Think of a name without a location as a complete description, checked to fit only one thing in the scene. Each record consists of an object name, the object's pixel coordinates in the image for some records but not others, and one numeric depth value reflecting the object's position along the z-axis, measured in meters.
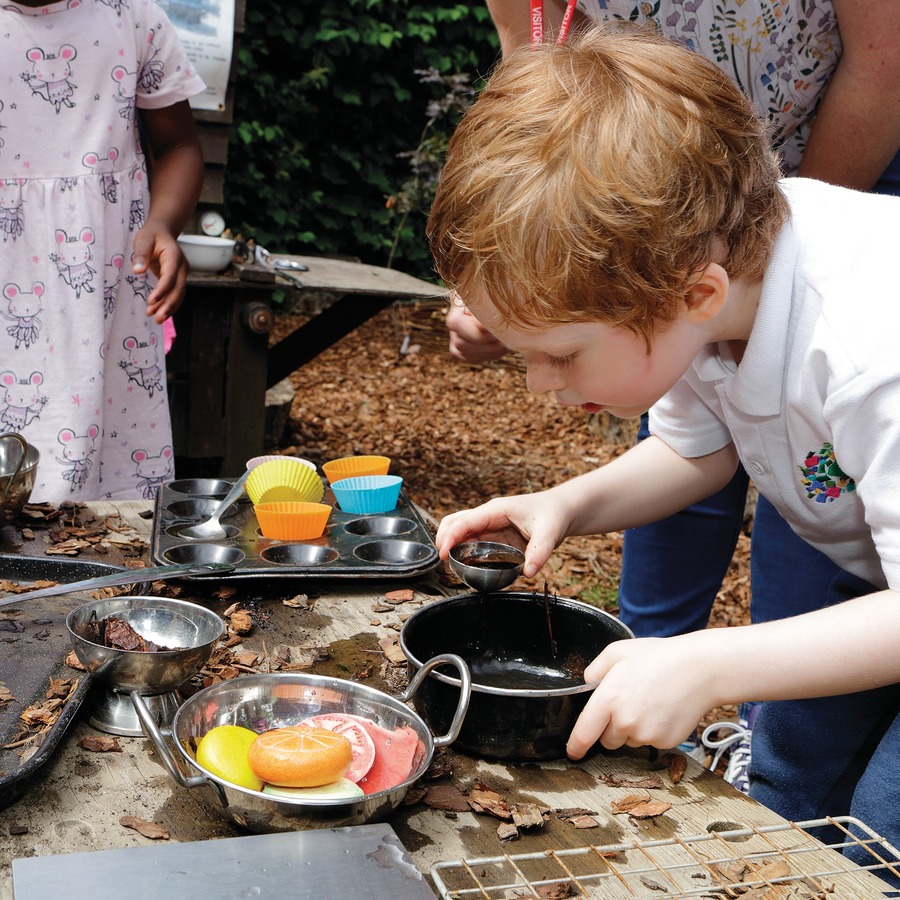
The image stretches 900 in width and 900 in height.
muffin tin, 1.56
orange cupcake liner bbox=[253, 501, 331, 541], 1.67
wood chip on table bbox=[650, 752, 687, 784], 1.14
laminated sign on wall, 4.24
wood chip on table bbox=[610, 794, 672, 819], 1.05
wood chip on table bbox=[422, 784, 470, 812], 1.04
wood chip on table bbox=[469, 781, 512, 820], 1.03
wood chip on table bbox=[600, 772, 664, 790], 1.12
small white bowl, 3.97
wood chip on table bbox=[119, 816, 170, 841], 0.96
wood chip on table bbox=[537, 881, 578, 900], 0.88
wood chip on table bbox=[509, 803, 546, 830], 1.01
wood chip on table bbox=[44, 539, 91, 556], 1.62
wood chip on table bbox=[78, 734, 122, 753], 1.11
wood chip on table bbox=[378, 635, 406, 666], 1.35
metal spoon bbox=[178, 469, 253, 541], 1.69
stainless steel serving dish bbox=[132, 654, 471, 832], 0.93
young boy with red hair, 1.11
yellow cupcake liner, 1.80
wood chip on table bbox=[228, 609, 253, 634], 1.41
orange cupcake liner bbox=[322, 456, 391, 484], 1.93
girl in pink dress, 2.31
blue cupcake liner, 1.82
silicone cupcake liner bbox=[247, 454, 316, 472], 1.86
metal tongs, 1.32
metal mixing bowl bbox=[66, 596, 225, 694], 1.12
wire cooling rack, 0.90
